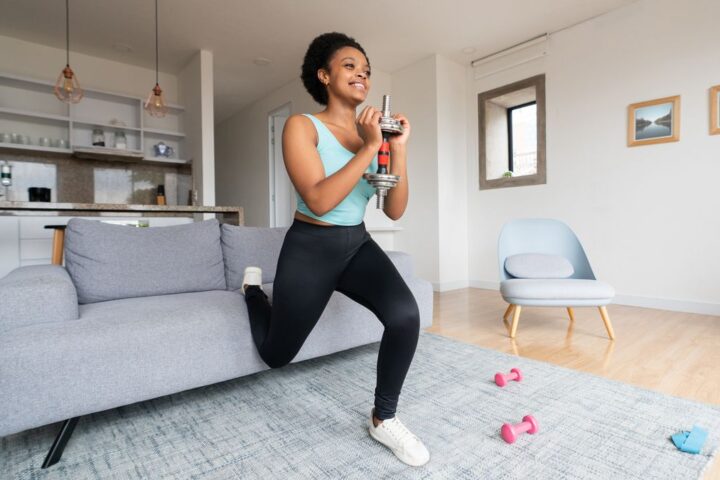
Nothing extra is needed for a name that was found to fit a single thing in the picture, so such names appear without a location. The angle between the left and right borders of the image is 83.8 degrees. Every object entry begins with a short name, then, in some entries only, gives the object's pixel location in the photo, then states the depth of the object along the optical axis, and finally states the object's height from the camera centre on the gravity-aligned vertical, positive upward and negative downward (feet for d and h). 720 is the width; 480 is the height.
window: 14.58 +3.80
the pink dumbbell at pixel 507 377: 5.53 -2.01
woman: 3.64 -0.01
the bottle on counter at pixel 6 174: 13.24 +2.19
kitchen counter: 8.23 +0.73
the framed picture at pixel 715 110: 10.25 +3.12
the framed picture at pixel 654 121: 10.96 +3.13
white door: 19.85 +2.75
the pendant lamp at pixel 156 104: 11.88 +4.05
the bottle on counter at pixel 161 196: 16.31 +1.74
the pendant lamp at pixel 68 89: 10.35 +3.99
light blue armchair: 7.91 -0.90
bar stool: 7.63 -0.10
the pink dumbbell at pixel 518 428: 4.09 -2.03
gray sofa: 3.87 -0.95
